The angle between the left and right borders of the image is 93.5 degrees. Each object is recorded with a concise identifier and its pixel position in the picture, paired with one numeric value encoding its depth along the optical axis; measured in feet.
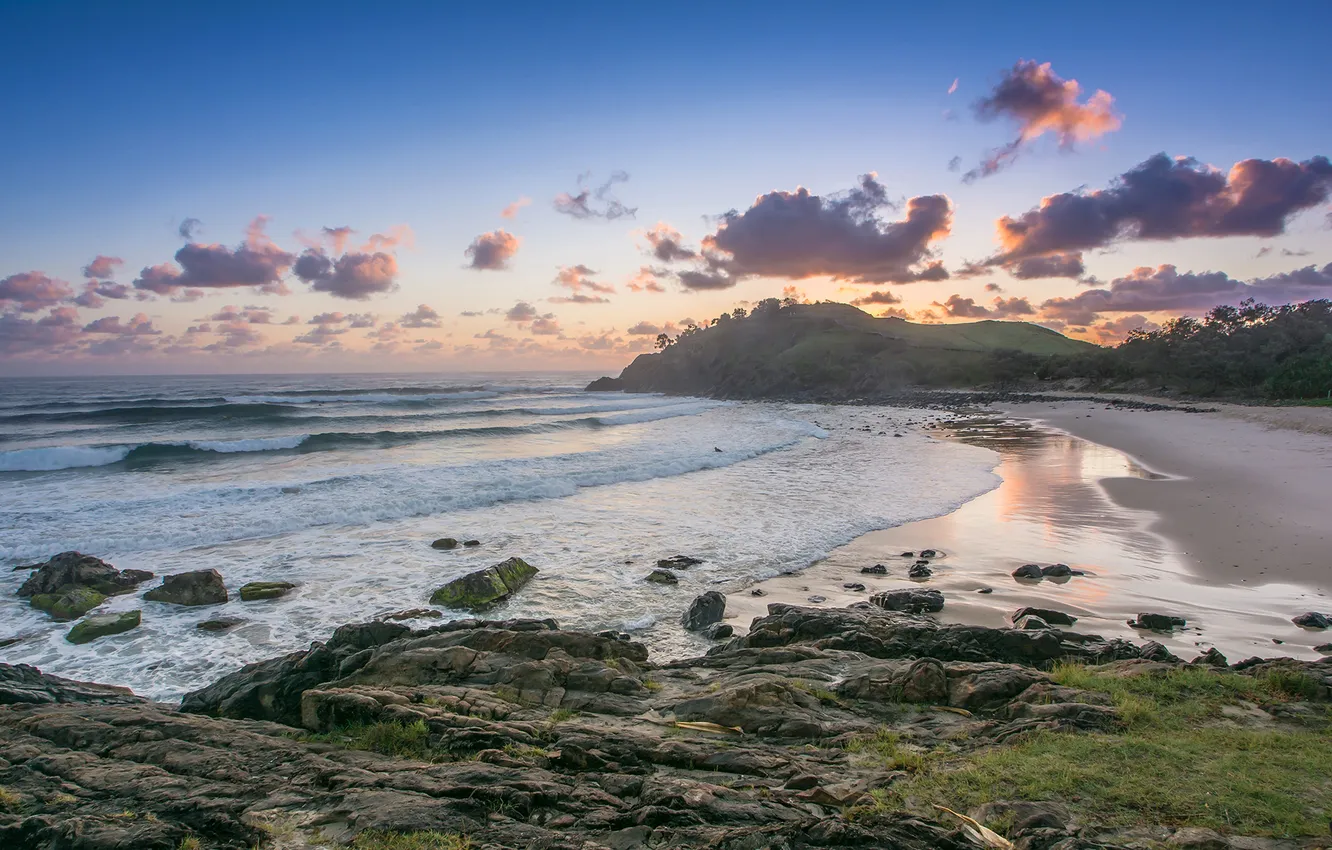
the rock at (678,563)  47.37
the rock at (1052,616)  33.76
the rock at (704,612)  36.29
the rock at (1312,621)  31.83
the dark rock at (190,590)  40.19
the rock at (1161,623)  32.45
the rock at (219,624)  36.50
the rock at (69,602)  37.88
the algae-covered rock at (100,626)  34.87
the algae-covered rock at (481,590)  40.24
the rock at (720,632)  34.30
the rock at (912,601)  36.76
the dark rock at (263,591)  41.34
